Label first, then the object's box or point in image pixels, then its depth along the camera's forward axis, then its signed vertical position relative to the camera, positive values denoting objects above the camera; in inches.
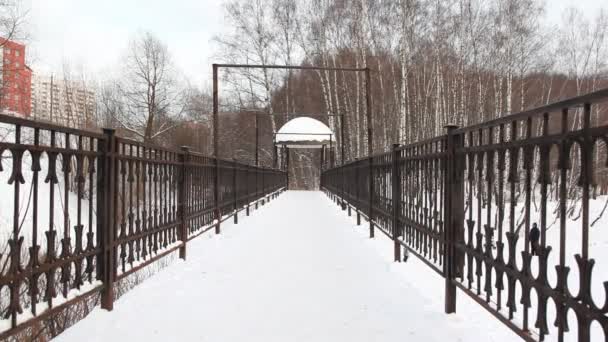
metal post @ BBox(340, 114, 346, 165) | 841.8 +62.9
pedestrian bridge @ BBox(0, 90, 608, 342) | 86.1 -32.1
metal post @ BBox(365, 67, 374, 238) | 281.3 -22.0
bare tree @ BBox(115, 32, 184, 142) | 1142.3 +175.7
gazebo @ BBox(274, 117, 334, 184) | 916.0 +62.3
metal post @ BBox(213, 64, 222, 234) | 295.3 -20.3
